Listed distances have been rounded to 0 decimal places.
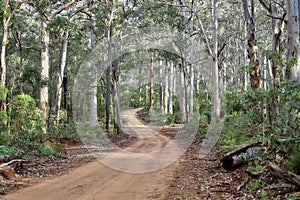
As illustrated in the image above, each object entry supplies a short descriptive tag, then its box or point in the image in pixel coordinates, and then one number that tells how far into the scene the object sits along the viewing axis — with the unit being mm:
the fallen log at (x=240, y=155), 7515
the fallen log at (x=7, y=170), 7816
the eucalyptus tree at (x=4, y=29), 13344
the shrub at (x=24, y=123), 11664
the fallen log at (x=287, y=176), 5047
